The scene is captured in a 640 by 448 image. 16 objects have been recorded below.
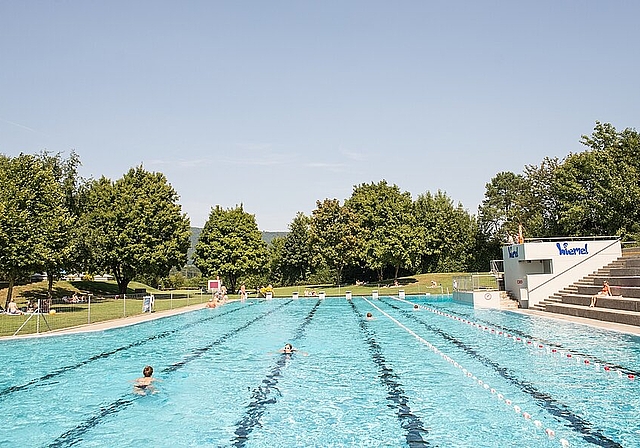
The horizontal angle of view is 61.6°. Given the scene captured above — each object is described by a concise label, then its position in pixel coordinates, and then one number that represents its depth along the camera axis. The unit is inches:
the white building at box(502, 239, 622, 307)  1061.8
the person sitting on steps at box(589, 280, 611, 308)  852.6
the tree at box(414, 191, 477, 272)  2439.7
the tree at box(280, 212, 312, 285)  2733.8
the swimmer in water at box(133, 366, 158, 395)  415.5
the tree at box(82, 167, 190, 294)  1648.6
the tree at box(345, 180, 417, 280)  2186.3
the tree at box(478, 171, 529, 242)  2603.3
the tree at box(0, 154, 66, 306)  974.4
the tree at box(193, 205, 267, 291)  1963.6
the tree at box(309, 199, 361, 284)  2271.2
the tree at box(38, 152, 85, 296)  1042.1
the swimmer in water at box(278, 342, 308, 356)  573.0
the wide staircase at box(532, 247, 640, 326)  748.0
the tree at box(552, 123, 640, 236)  1684.3
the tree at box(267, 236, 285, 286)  2796.3
